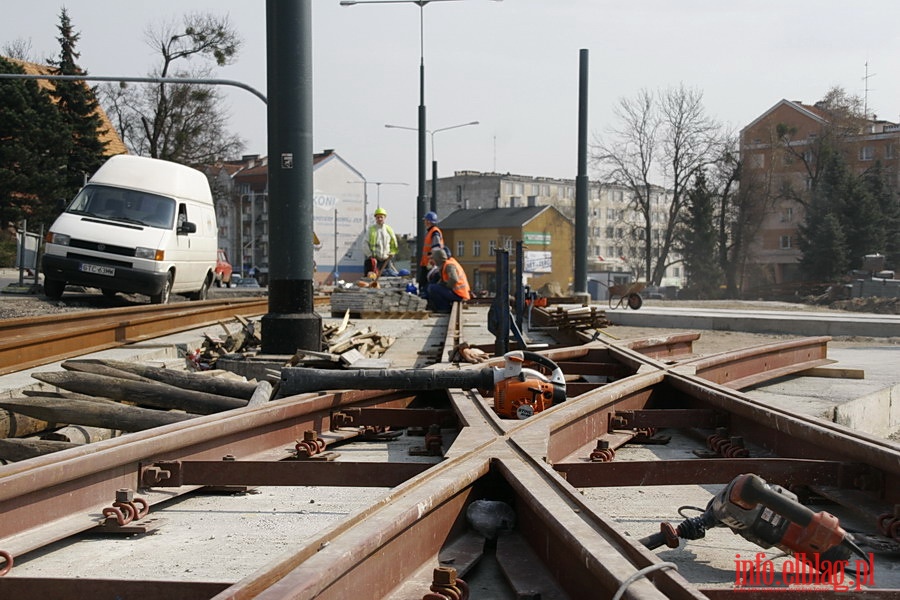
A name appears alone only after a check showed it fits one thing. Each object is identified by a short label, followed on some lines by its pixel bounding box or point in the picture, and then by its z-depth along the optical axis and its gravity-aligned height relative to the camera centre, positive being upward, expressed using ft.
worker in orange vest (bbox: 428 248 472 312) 51.75 -1.56
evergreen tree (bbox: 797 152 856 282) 189.88 +6.20
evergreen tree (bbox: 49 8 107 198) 166.71 +23.04
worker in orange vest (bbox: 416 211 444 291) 62.69 +0.97
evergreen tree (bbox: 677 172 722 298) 223.92 +5.58
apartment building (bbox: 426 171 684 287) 427.33 +27.33
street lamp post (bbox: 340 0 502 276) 109.09 +12.71
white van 53.78 +1.35
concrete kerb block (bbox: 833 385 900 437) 25.73 -4.34
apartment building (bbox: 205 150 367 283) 344.08 +15.87
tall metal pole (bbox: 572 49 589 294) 80.89 +5.31
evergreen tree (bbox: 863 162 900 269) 194.70 +10.51
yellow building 351.05 +7.41
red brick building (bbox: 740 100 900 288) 225.56 +24.17
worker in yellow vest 71.29 +0.87
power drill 9.01 -2.50
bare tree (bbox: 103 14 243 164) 146.30 +22.96
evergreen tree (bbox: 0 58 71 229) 153.17 +16.99
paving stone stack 59.36 -2.81
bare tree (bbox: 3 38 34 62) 194.39 +41.04
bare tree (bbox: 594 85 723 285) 222.89 +21.43
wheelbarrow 84.84 -3.21
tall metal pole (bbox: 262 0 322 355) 28.43 +2.36
